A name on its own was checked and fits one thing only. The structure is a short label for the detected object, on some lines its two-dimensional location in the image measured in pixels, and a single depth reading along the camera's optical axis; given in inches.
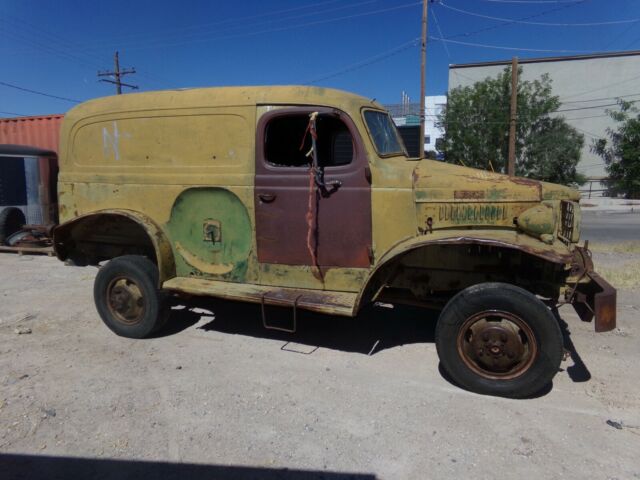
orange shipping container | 509.0
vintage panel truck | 141.6
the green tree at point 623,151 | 1244.5
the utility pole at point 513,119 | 692.1
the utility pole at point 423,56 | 775.7
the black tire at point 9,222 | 397.1
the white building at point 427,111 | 1307.3
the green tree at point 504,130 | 1160.8
